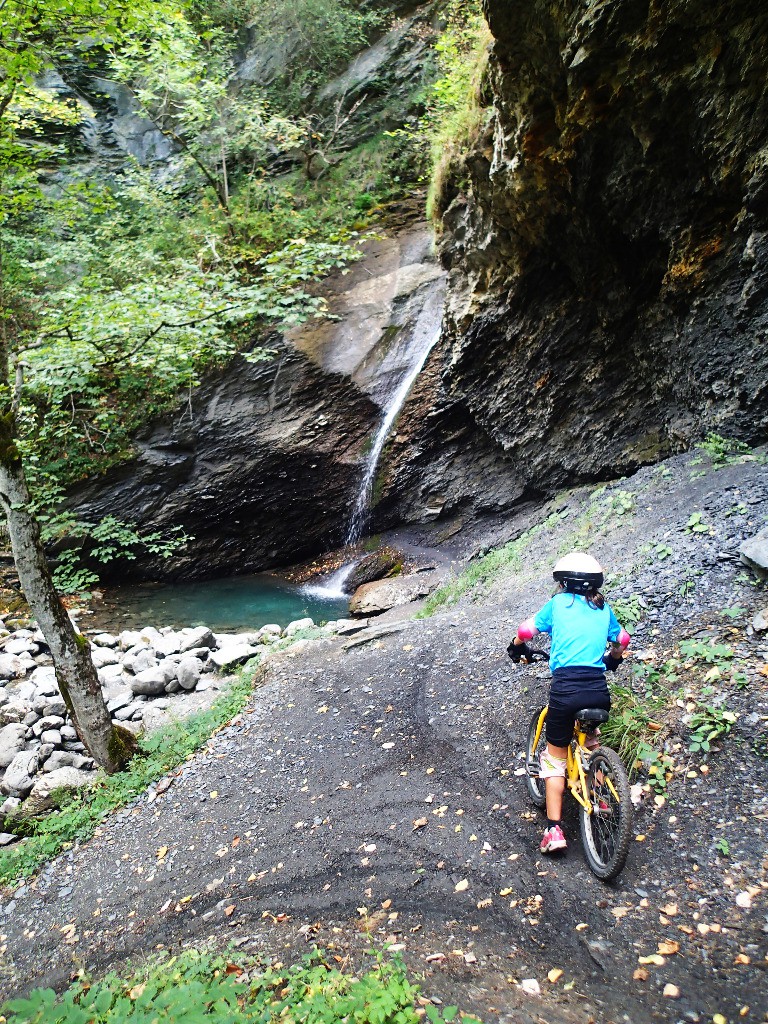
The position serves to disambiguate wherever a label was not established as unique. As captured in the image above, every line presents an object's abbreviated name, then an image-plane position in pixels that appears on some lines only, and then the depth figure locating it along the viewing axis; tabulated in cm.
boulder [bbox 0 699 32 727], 751
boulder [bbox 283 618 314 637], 963
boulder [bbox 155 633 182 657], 961
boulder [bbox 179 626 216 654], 969
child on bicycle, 350
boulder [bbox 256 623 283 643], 981
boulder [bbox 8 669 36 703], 819
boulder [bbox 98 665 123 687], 892
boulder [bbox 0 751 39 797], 623
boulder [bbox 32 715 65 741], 724
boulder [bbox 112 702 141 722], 781
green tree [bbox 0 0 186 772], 466
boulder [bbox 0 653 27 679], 913
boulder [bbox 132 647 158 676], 905
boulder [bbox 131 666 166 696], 841
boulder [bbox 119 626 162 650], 1070
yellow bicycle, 313
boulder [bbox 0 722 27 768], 679
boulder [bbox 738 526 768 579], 461
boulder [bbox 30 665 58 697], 835
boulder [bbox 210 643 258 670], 880
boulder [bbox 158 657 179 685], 852
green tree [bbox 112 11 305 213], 1384
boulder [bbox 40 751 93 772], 659
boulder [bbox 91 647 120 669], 967
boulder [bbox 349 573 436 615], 1156
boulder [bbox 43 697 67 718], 754
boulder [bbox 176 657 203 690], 848
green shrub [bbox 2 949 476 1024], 246
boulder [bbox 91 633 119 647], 1075
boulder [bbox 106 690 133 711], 805
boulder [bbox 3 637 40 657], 987
